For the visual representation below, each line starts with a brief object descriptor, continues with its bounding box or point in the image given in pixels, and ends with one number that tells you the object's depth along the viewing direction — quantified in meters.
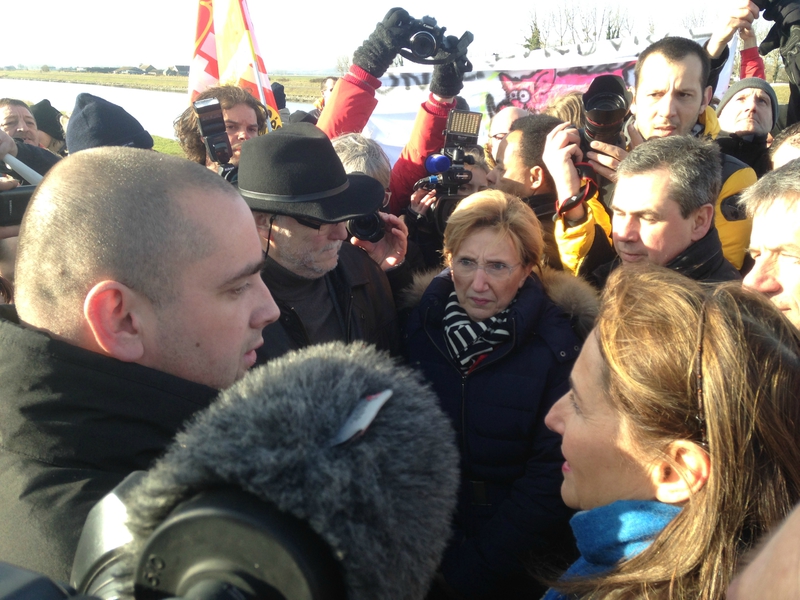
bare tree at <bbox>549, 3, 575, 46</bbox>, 31.67
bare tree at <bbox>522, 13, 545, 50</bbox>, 22.98
